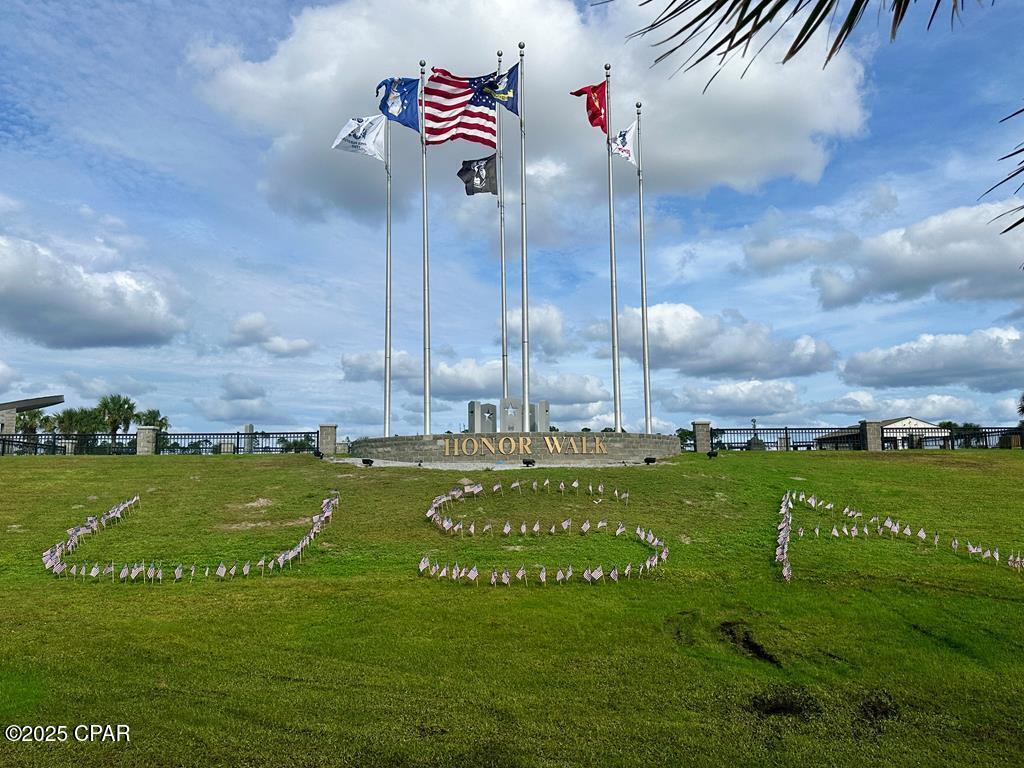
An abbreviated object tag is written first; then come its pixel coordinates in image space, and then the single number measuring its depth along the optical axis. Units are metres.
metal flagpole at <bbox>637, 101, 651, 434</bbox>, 33.38
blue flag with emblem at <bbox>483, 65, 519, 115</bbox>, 29.94
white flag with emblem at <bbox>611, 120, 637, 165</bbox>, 31.48
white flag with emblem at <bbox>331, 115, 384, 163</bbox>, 30.42
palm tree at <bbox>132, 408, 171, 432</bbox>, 58.81
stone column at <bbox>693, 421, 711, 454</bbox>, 37.41
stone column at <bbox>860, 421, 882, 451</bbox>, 38.50
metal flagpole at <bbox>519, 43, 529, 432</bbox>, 31.45
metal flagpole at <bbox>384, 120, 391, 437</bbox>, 32.50
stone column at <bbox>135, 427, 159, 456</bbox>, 38.16
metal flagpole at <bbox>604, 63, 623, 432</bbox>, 32.28
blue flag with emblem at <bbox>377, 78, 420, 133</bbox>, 30.63
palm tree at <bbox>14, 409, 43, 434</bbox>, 56.69
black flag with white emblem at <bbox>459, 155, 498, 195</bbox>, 31.86
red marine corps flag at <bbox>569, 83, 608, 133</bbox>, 31.91
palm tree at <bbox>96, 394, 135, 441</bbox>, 57.03
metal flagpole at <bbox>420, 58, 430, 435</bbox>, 30.95
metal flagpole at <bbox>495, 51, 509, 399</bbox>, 33.22
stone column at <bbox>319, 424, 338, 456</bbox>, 37.12
